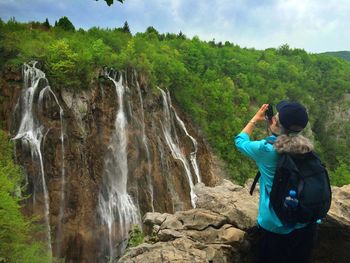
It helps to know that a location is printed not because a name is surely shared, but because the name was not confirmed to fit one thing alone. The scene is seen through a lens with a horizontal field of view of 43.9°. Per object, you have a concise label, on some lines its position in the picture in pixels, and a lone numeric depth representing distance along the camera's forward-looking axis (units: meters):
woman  4.25
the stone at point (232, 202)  6.00
